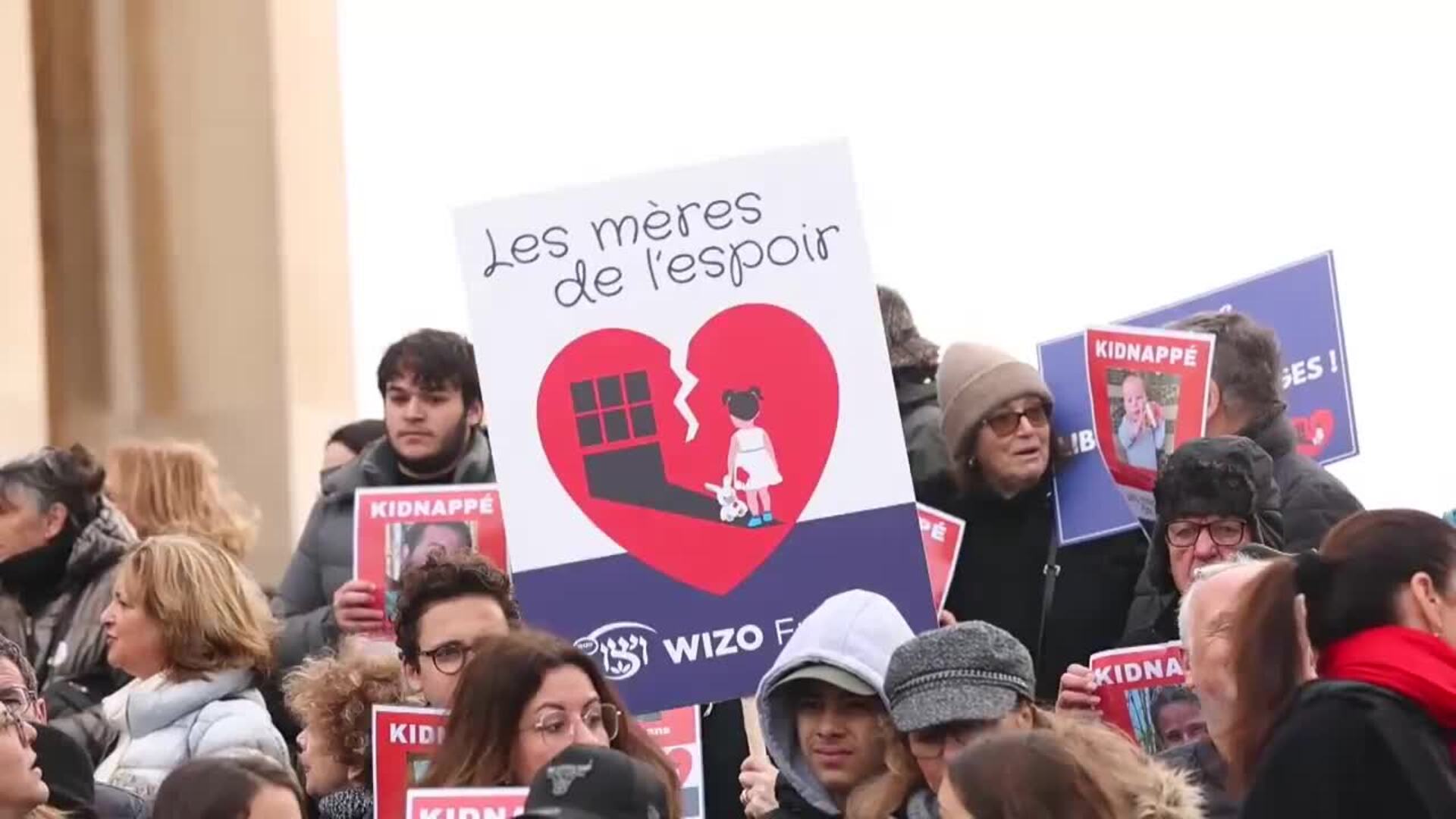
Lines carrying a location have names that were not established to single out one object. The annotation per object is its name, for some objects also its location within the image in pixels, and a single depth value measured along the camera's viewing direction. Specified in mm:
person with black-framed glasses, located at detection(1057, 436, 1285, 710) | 10751
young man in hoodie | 9917
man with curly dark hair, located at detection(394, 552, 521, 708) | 10658
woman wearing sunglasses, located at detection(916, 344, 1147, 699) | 11690
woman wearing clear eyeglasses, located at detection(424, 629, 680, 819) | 9663
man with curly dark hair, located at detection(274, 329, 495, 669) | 12654
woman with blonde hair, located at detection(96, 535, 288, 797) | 11301
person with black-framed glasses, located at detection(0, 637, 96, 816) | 9954
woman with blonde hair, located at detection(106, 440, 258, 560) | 14124
